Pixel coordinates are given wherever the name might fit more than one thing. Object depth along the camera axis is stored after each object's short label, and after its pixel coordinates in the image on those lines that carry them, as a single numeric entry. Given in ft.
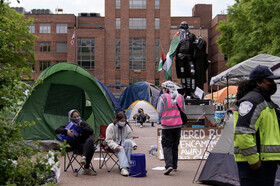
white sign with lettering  34.35
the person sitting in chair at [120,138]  28.71
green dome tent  40.91
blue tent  117.70
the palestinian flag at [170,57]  42.83
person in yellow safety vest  12.25
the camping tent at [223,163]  22.53
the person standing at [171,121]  28.17
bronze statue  42.32
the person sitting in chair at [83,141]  28.07
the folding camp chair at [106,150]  29.58
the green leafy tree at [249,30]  83.35
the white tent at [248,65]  34.59
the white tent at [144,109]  94.89
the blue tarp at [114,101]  46.11
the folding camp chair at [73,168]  28.29
